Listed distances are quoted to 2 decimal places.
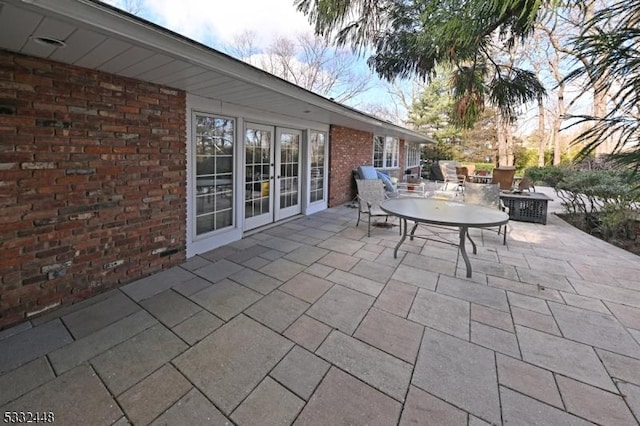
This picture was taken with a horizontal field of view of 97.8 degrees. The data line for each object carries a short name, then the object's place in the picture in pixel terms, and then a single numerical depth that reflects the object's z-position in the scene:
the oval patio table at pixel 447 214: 3.03
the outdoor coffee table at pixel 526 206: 5.66
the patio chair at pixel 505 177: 8.44
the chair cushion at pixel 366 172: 7.56
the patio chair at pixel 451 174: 10.49
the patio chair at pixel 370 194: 4.96
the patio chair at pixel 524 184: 6.91
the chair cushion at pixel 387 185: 7.33
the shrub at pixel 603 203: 4.66
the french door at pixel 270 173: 4.61
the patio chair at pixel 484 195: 4.72
